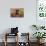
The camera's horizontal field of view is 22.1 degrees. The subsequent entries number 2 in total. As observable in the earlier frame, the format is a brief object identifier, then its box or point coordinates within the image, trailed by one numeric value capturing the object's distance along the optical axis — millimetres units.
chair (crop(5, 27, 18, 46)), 4656
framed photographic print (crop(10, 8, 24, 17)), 4818
